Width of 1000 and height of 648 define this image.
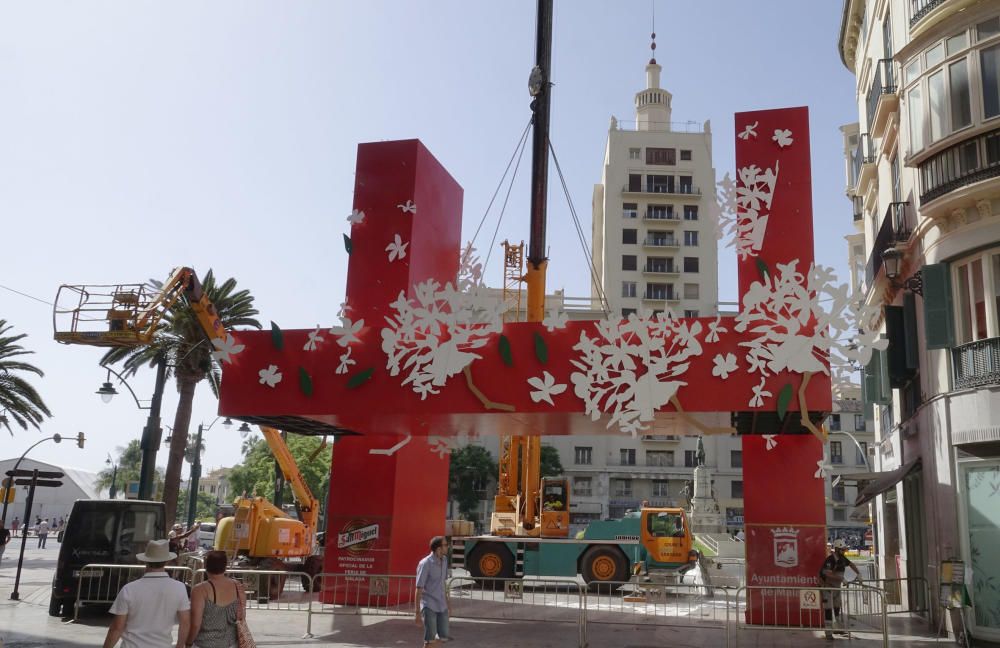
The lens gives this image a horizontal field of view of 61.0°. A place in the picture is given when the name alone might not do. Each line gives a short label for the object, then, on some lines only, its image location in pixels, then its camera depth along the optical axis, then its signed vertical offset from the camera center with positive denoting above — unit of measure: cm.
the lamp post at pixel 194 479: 3828 +94
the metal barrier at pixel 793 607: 1444 -135
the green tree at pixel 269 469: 5688 +231
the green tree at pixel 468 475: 6500 +277
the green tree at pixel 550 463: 6519 +395
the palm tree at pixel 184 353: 2925 +501
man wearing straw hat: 670 -89
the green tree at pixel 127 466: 10462 +376
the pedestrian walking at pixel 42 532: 4380 -203
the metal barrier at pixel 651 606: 1652 -189
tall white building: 6969 +2415
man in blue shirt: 1105 -100
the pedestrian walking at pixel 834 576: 1456 -79
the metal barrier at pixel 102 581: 1509 -153
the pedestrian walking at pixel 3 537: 1989 -107
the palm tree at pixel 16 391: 2970 +342
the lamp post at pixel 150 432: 2203 +170
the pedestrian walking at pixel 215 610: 701 -89
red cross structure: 1445 +231
